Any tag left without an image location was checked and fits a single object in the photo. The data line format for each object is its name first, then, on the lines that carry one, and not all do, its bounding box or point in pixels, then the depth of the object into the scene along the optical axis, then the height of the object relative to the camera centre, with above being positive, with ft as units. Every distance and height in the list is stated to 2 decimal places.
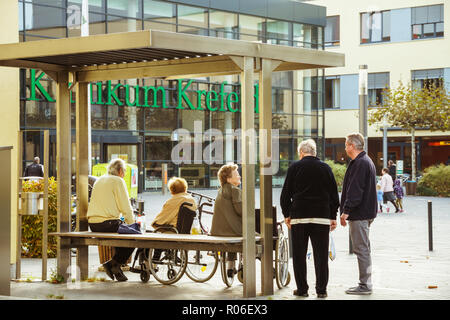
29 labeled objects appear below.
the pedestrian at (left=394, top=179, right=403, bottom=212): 76.07 -4.28
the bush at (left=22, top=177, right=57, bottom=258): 38.86 -4.04
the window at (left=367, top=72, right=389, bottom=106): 151.74 +13.85
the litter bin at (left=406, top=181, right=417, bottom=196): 110.22 -5.44
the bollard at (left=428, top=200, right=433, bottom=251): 43.39 -4.70
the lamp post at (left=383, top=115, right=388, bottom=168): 117.87 +3.09
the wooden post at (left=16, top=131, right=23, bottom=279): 31.90 -2.10
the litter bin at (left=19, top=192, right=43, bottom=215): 32.94 -2.28
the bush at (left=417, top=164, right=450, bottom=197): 106.52 -4.39
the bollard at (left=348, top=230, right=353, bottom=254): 42.47 -5.76
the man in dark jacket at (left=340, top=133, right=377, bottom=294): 28.02 -1.99
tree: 117.08 +6.43
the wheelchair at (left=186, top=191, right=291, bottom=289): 30.09 -4.63
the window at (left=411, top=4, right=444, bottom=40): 146.92 +26.25
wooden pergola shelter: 26.27 +3.49
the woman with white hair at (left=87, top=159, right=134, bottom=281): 31.07 -2.17
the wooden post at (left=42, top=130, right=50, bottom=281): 31.42 -2.59
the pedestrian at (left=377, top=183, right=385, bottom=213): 75.15 -4.78
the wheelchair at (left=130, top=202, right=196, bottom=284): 31.71 -4.56
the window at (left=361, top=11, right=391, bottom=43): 153.28 +26.32
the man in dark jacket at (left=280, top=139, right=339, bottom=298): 27.30 -2.19
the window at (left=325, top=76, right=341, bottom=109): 157.89 +13.06
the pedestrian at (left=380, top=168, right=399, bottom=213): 74.38 -3.78
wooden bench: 28.19 -3.60
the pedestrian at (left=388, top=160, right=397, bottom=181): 103.51 -2.61
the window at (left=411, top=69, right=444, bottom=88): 144.97 +14.91
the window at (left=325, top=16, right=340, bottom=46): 159.12 +26.27
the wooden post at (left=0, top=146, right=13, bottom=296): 25.20 -2.33
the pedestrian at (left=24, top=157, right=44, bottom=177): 69.97 -1.68
